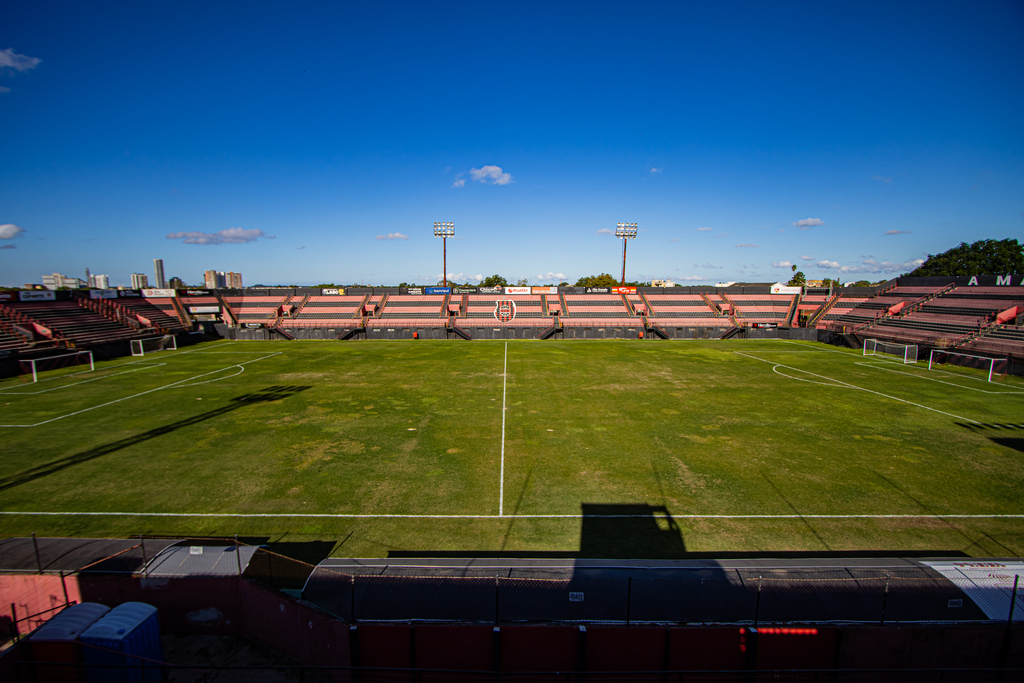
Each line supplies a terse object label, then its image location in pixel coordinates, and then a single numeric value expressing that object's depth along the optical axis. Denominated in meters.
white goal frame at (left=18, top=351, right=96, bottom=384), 29.40
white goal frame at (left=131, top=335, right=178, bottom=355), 41.28
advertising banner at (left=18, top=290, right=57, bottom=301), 40.16
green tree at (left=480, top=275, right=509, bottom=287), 141.44
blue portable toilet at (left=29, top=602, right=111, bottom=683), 7.15
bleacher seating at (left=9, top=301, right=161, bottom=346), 38.72
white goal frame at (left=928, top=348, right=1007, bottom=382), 29.10
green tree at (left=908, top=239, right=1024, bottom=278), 73.56
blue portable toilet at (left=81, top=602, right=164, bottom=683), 7.18
